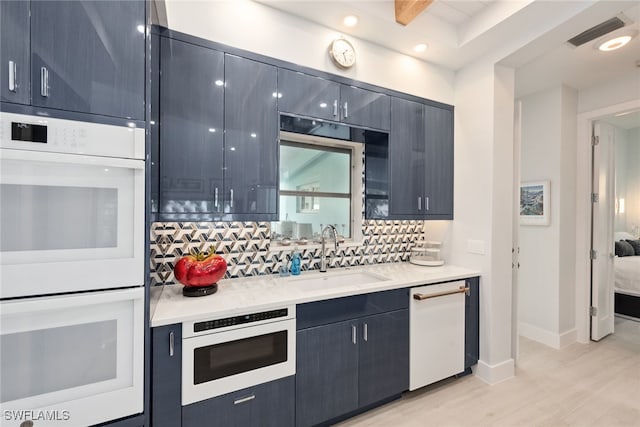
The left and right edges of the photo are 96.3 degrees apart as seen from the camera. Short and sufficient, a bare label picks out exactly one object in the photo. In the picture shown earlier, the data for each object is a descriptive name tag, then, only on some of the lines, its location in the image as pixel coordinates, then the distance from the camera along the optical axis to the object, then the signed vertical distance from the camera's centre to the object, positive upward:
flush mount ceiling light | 2.28 +1.45
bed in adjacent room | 3.71 -0.93
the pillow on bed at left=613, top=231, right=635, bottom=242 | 5.07 -0.36
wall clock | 2.19 +1.24
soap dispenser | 2.29 -0.42
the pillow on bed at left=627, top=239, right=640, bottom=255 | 4.70 -0.49
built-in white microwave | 1.44 -0.76
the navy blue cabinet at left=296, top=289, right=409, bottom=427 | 1.75 -0.93
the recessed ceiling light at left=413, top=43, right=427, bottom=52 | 2.41 +1.42
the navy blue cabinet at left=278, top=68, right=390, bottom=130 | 2.03 +0.86
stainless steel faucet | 2.42 -0.30
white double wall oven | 1.08 -0.23
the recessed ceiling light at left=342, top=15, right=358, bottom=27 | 2.09 +1.43
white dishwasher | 2.15 -0.93
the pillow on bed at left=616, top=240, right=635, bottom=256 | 4.56 -0.54
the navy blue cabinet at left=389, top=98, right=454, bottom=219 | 2.49 +0.48
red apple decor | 1.69 -0.36
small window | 2.51 +0.23
